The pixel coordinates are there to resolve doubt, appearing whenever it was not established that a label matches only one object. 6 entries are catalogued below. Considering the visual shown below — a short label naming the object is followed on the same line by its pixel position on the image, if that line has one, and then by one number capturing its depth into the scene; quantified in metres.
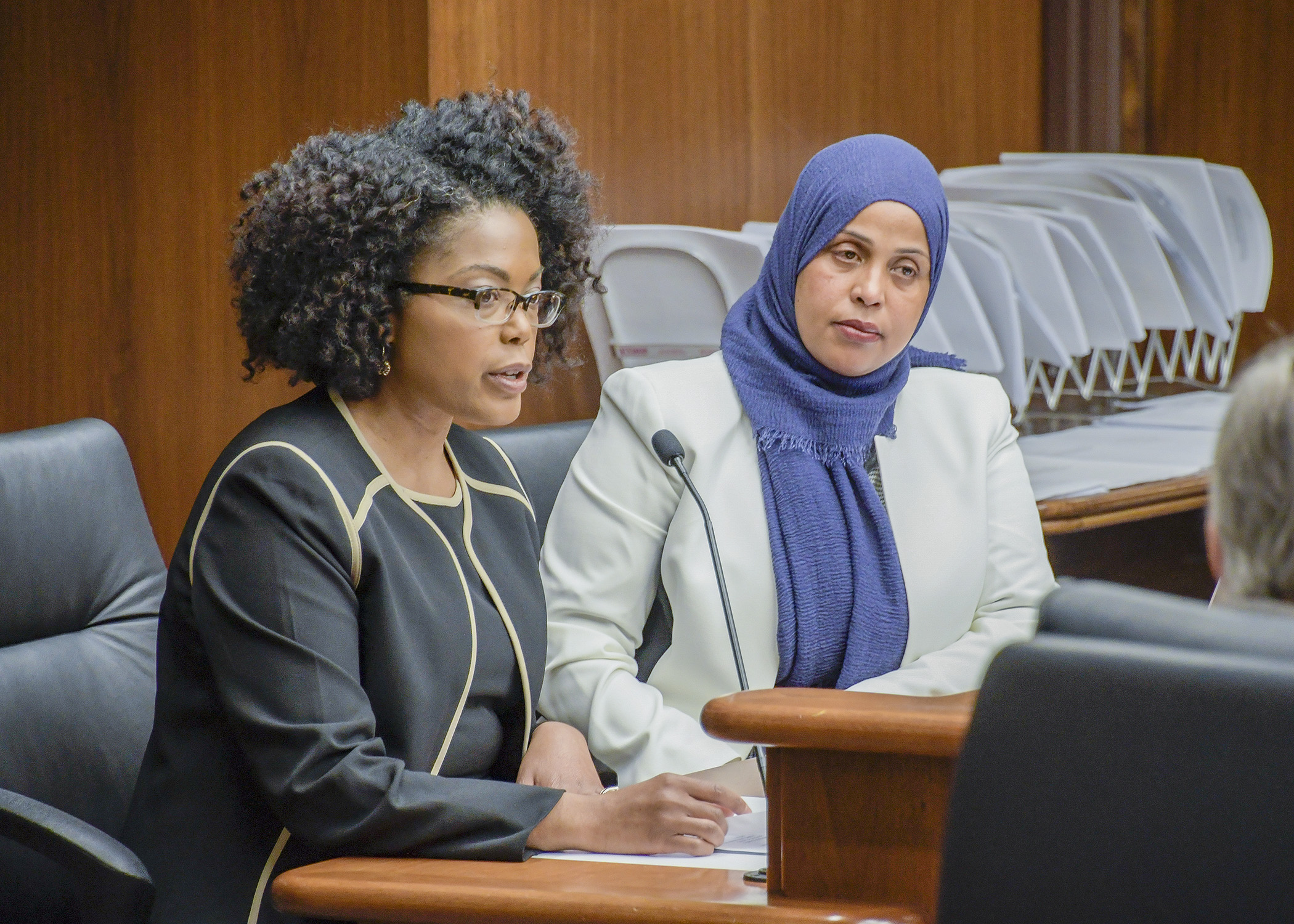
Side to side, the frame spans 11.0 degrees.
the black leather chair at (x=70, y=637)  5.96
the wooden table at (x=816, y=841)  5.28
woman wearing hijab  6.16
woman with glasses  5.76
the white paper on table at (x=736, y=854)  5.73
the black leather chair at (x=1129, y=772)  3.51
